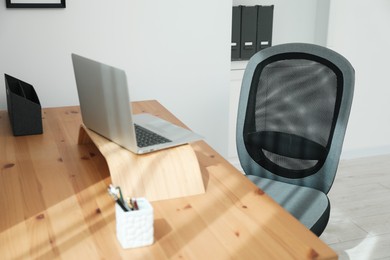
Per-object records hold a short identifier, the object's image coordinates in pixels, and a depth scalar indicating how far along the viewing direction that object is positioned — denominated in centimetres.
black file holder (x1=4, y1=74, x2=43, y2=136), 186
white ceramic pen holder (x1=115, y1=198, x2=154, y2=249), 110
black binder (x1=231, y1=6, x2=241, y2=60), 320
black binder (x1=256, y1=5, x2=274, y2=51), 326
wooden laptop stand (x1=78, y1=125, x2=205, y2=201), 135
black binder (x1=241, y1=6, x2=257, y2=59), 323
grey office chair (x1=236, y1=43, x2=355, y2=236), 181
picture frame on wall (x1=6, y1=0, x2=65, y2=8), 234
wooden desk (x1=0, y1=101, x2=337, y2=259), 110
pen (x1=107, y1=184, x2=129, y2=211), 114
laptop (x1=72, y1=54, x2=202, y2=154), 136
